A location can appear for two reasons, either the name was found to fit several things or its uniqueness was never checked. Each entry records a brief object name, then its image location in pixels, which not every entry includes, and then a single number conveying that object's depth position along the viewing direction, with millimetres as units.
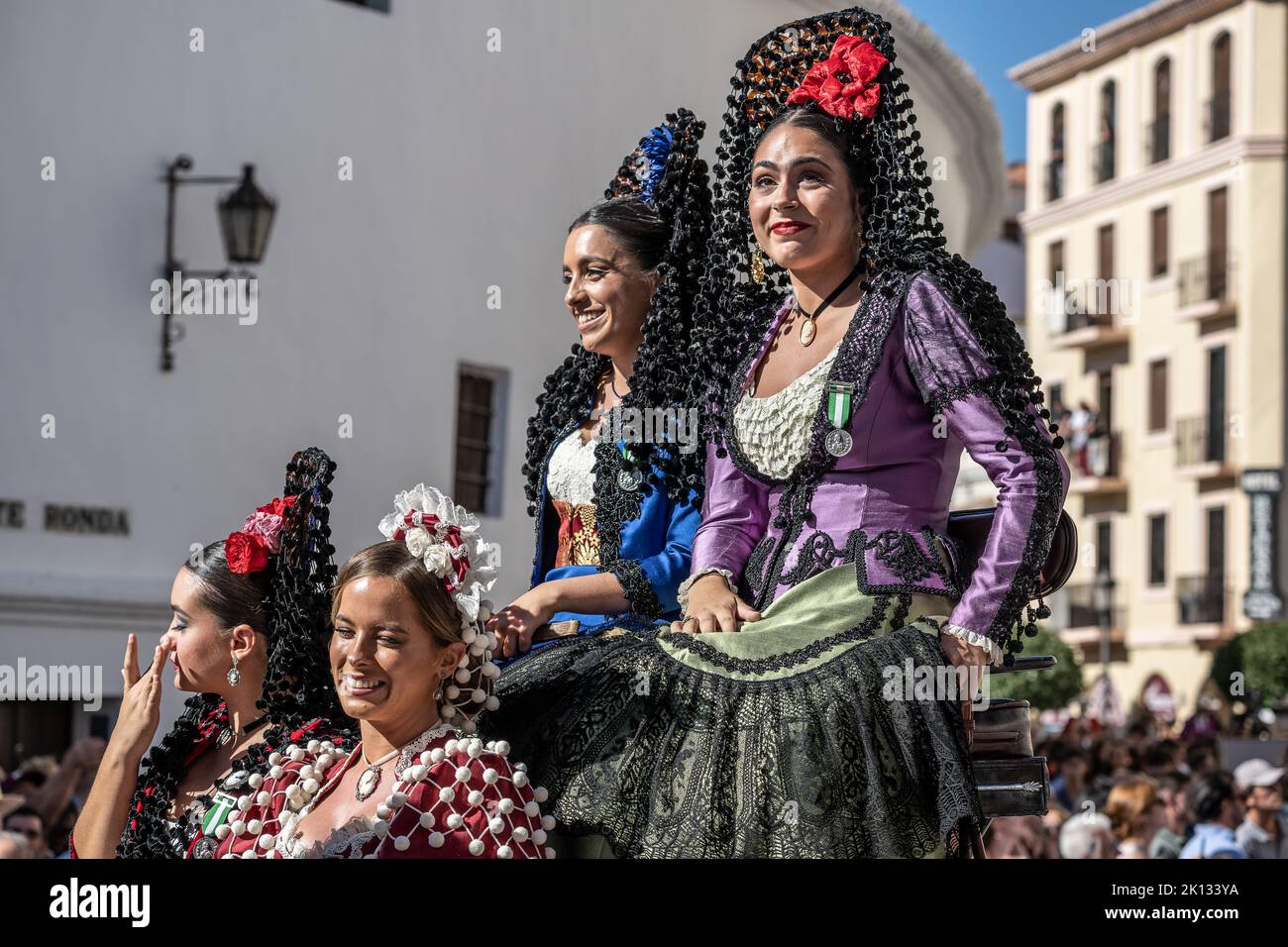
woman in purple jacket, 3736
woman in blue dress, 4473
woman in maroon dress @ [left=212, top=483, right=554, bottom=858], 3797
